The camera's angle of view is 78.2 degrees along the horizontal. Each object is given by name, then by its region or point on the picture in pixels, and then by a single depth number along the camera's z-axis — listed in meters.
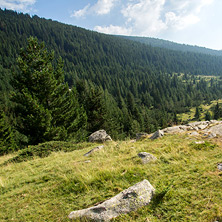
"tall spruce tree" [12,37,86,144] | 16.33
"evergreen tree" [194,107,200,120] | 125.78
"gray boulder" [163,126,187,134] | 12.41
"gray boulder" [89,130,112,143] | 15.62
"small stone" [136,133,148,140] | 13.46
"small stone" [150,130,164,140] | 11.68
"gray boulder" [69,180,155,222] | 3.61
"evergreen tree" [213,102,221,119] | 110.89
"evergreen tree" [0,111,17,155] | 29.46
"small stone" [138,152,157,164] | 6.48
